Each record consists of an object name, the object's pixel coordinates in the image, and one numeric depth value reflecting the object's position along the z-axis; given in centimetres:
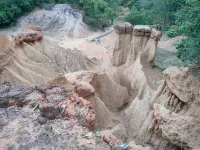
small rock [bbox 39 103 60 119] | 487
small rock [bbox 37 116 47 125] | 467
